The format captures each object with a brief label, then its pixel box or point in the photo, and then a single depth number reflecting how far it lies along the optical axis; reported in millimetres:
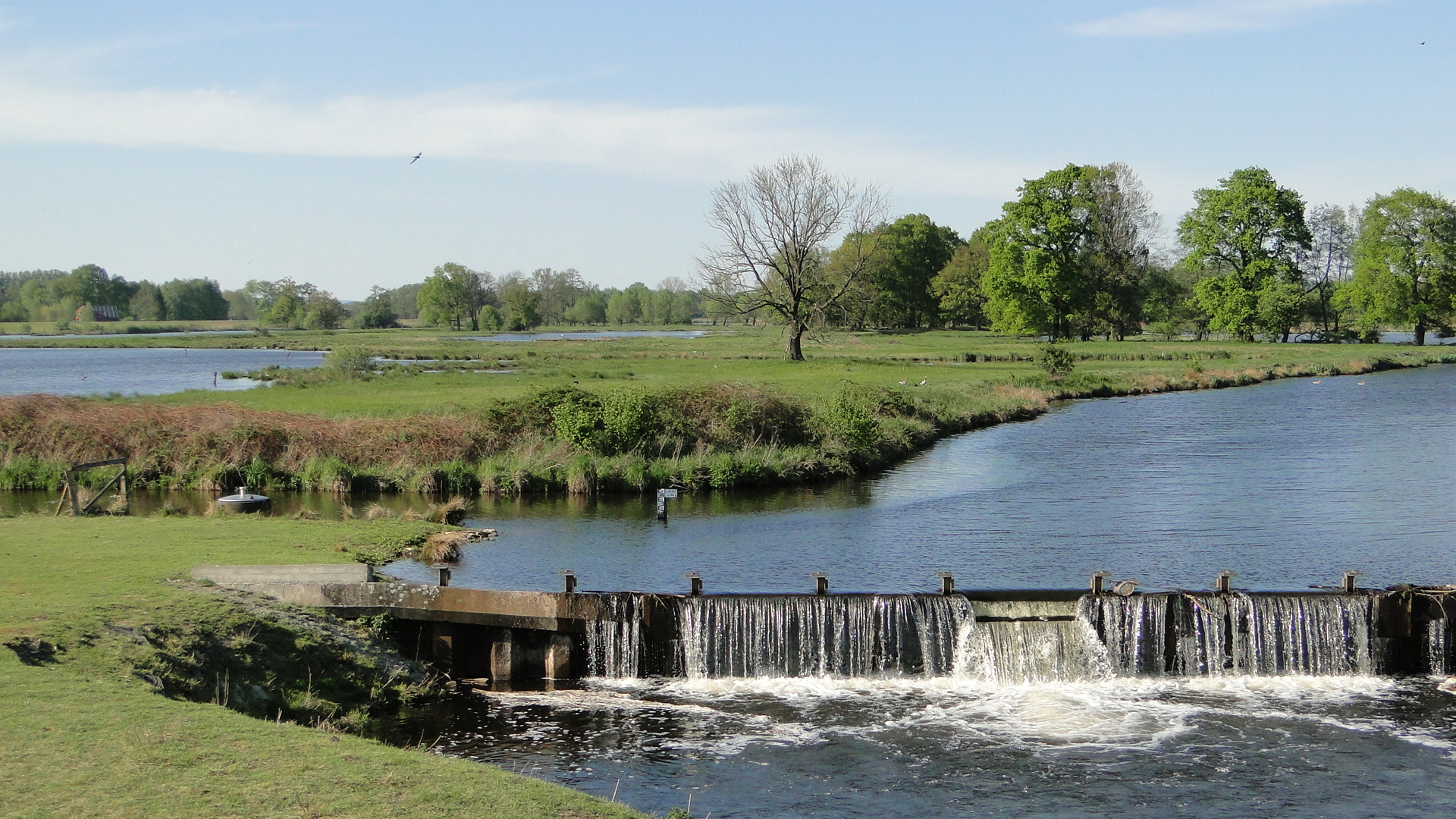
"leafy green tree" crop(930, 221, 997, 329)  131750
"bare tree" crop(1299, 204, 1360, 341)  119188
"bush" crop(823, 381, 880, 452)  40938
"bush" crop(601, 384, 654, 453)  37188
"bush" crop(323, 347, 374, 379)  68956
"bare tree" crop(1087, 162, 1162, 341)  110625
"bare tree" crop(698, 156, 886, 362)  82062
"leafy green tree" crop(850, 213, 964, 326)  138250
